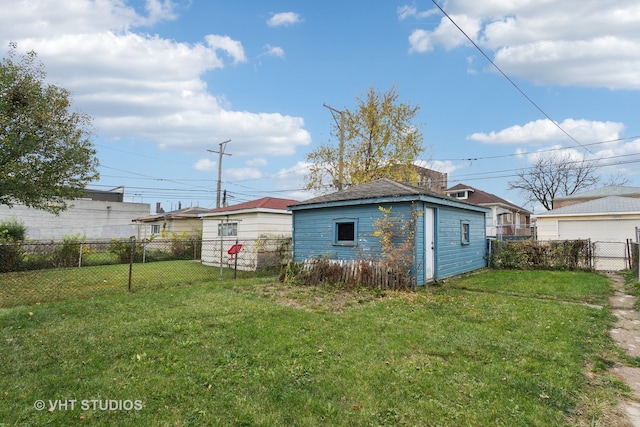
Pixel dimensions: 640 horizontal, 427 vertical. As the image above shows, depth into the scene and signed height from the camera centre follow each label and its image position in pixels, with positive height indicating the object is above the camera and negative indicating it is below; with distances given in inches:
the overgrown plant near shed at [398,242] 337.6 -4.4
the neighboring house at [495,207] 1246.1 +128.8
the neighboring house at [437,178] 1141.2 +230.7
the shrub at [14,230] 615.0 +3.5
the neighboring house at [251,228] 559.7 +13.1
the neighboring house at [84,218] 909.2 +43.4
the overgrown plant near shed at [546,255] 491.2 -22.6
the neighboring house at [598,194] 1102.2 +156.5
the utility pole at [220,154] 990.9 +242.3
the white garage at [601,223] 639.1 +35.3
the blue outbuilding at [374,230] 375.9 +14.1
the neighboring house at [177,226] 861.3 +23.2
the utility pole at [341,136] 696.7 +215.5
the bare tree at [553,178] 1412.4 +269.7
